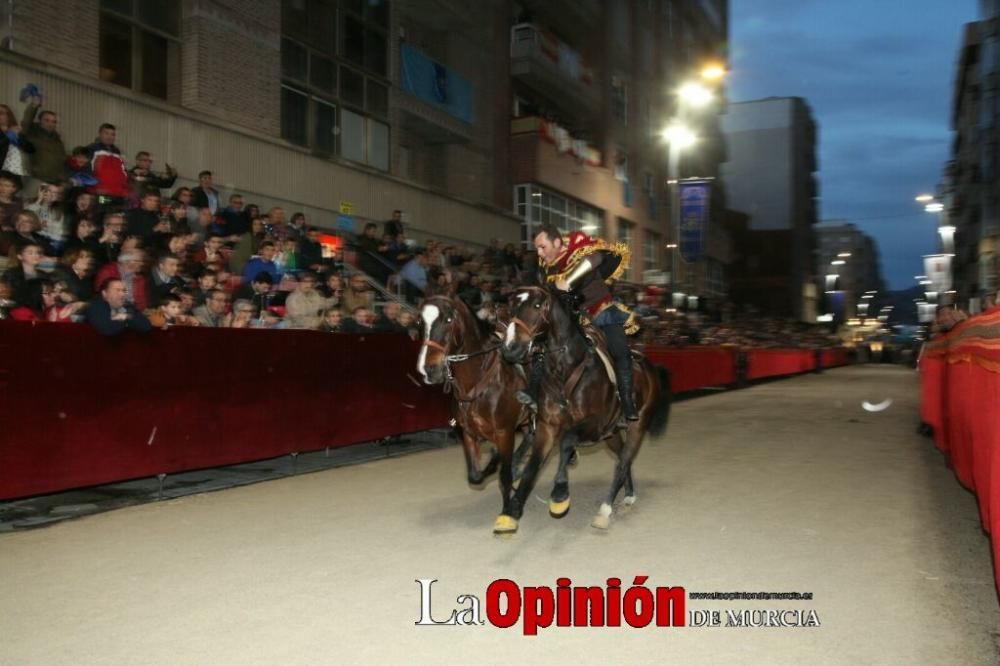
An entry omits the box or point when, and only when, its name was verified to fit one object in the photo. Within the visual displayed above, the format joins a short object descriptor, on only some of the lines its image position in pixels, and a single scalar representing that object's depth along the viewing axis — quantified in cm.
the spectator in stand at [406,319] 1238
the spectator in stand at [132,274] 923
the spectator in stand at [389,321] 1212
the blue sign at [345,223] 1962
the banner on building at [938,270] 4447
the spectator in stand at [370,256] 1599
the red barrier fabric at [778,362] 3135
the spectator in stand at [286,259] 1235
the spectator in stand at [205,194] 1261
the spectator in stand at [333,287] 1223
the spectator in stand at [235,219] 1281
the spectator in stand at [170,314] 889
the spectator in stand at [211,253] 1101
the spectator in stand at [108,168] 1083
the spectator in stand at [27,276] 806
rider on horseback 719
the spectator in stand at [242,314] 1018
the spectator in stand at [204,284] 984
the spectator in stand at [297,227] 1369
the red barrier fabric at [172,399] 707
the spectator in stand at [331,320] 1130
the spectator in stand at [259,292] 1127
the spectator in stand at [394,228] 1655
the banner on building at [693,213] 3144
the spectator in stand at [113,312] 760
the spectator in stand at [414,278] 1600
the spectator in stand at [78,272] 847
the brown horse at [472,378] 697
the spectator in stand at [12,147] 995
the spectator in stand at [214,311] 978
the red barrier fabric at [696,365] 2092
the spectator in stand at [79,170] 1067
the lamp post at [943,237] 3913
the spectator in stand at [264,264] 1170
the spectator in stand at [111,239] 948
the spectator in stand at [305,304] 1123
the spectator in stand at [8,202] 880
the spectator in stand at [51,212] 927
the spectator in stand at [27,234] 860
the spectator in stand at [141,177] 1149
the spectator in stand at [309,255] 1309
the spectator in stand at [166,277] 959
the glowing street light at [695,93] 1992
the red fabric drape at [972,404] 529
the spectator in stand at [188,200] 1177
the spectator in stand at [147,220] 1027
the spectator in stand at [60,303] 817
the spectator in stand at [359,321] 1156
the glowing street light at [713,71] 1962
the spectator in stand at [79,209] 959
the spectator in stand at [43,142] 1047
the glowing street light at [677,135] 2123
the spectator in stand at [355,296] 1227
